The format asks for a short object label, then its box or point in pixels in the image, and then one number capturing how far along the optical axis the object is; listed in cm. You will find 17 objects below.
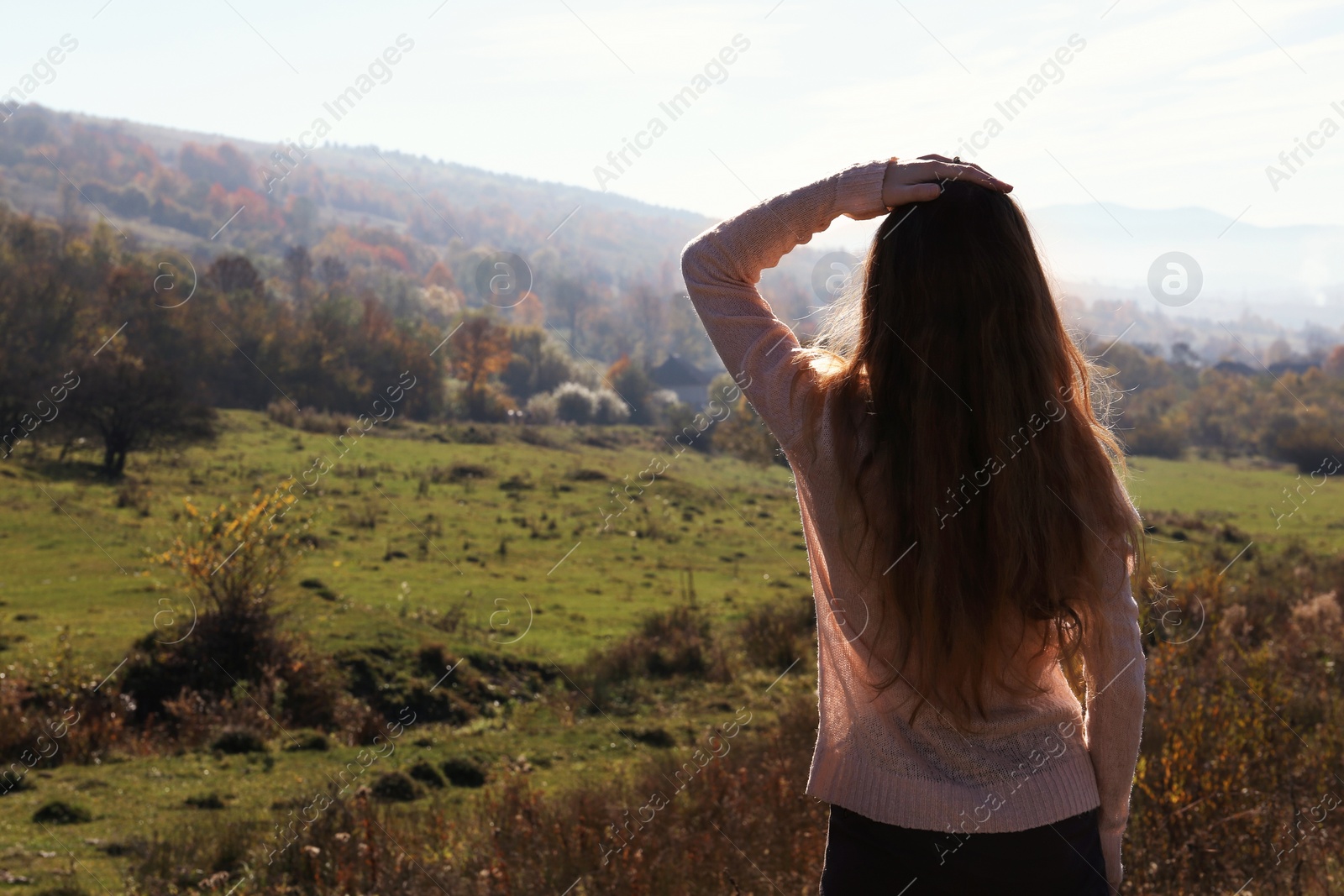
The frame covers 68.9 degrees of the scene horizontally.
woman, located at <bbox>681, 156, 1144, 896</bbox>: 175
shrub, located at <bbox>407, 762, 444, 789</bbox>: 1041
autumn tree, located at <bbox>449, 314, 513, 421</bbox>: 5431
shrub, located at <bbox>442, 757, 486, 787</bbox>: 1063
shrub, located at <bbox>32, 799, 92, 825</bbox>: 834
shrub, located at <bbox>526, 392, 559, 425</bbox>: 5822
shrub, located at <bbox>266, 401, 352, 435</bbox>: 4209
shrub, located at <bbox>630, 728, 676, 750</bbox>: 1201
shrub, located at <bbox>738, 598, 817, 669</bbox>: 1723
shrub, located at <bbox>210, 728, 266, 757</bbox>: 1112
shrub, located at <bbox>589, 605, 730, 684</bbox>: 1641
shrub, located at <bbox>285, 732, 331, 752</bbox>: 1140
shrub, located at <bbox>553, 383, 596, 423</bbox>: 6075
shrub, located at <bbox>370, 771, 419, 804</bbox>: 970
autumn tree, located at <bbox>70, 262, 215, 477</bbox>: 2936
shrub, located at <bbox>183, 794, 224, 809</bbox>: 899
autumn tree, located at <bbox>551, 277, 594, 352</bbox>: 10488
